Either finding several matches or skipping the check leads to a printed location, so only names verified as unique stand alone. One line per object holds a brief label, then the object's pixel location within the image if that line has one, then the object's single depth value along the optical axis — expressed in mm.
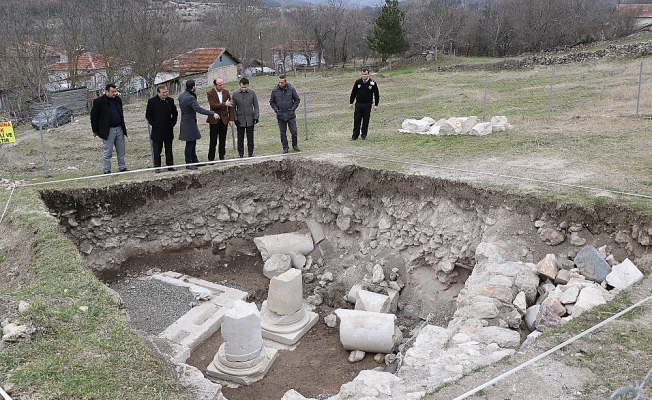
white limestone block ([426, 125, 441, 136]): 14156
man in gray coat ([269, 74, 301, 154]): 12359
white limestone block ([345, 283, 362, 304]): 10117
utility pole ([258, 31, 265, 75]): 48062
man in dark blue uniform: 13125
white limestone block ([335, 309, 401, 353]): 8344
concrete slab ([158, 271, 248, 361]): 8695
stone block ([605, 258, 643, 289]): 6836
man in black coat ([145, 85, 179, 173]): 10859
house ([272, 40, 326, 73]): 52438
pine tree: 39062
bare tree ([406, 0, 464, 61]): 45000
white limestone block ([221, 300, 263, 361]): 7554
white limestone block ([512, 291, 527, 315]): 7073
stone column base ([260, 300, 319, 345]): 8898
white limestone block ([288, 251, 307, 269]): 11594
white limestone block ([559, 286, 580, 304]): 6669
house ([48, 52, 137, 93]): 32062
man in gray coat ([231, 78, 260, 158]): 12016
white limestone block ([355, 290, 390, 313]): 9281
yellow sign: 10289
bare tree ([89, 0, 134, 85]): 31250
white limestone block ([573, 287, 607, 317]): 6254
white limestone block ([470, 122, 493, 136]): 13789
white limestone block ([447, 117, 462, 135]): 13954
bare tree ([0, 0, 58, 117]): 27109
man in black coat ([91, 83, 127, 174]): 10531
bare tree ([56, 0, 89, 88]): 30531
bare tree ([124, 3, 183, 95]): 33031
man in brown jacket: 11797
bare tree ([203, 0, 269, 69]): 48781
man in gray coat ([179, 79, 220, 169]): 10859
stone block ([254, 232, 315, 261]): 11711
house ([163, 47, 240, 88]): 39094
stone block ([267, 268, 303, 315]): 9000
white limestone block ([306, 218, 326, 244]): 12047
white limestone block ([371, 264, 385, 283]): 10273
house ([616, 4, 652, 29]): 53038
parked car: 20078
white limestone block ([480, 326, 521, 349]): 6238
